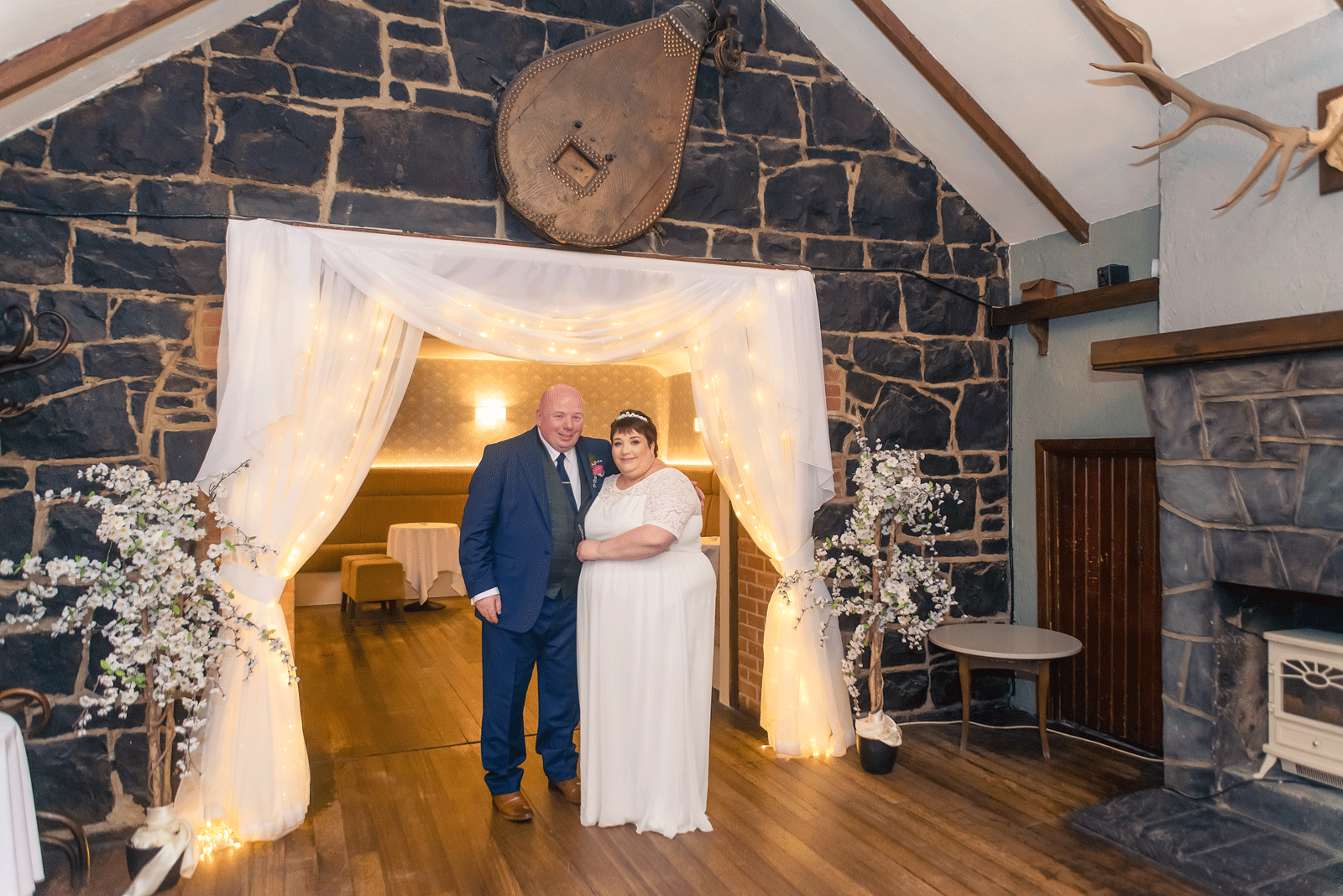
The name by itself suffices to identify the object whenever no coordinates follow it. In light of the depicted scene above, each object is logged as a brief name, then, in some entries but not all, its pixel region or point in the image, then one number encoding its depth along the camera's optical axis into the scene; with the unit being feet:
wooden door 13.17
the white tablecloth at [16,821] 7.35
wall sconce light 28.66
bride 10.07
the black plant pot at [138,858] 8.86
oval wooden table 12.34
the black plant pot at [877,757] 12.14
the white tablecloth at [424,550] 24.14
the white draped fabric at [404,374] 10.07
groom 10.72
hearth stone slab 8.95
